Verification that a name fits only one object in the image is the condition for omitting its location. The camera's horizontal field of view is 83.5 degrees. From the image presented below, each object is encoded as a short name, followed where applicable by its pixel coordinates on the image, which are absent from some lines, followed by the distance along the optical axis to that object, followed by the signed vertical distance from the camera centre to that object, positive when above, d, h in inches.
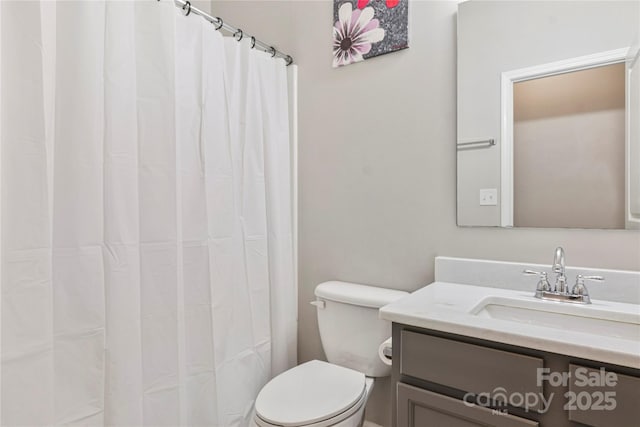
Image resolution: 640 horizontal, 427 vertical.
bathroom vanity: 29.2 -13.9
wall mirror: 44.3 +12.4
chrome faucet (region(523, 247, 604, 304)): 42.5 -10.1
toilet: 47.5 -26.4
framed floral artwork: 59.8 +31.4
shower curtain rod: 52.2 +29.7
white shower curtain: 36.9 -1.1
